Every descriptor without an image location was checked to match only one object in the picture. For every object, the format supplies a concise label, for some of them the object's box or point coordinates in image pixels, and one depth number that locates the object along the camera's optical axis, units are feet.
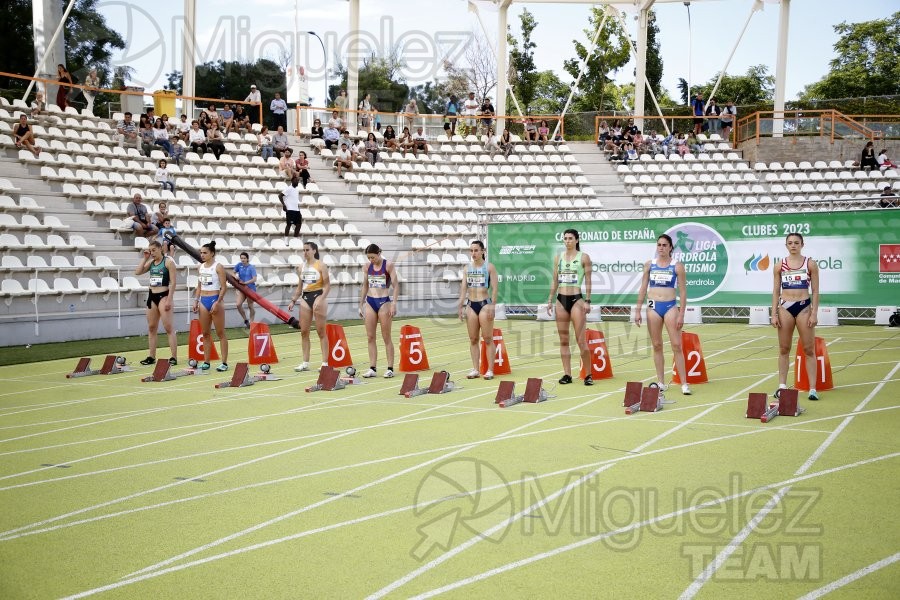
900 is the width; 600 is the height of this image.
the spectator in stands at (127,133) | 71.97
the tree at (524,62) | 168.76
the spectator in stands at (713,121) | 102.06
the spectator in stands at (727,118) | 101.24
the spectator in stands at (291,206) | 70.03
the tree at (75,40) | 122.31
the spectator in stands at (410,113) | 97.59
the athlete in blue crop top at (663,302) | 31.32
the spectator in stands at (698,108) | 100.78
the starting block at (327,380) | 35.14
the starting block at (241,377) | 36.17
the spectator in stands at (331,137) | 90.38
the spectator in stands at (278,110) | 86.99
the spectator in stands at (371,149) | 89.61
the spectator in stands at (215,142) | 77.25
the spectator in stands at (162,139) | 73.26
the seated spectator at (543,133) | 101.47
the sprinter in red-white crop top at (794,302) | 29.55
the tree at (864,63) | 170.67
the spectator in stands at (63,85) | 72.28
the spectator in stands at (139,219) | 62.08
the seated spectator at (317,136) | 89.04
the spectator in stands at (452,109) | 102.79
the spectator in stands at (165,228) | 57.31
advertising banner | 56.59
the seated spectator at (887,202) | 65.96
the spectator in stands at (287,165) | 77.79
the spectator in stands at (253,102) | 88.28
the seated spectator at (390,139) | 93.35
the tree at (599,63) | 163.02
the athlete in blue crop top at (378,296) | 37.50
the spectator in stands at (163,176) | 68.13
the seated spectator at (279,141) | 82.64
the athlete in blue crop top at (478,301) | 36.17
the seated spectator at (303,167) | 79.38
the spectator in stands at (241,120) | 85.25
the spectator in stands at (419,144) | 94.99
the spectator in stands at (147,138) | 72.64
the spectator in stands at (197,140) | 77.66
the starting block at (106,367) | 39.68
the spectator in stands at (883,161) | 87.30
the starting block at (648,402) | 28.37
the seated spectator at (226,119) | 83.56
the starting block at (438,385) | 33.47
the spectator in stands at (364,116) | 95.74
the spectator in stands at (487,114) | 100.29
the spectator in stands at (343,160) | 85.66
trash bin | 84.63
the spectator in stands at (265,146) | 80.59
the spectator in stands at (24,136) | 63.67
